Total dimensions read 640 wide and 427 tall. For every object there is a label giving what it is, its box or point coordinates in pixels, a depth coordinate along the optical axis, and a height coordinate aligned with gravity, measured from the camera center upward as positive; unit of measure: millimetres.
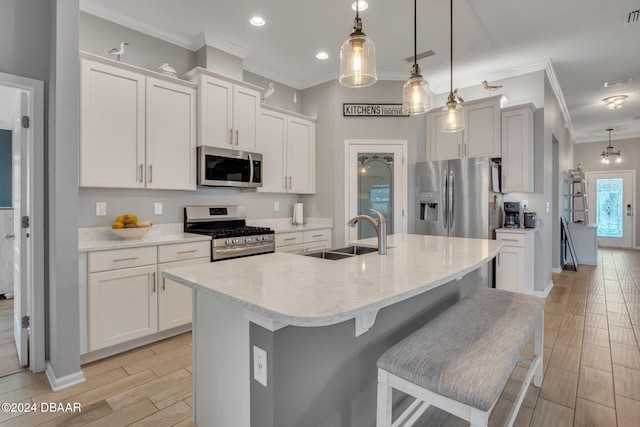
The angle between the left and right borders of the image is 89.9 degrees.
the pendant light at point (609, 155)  7996 +1458
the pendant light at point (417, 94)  2100 +779
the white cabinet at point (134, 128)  2625 +756
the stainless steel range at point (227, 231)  3148 -201
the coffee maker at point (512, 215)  4277 -36
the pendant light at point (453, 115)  2363 +727
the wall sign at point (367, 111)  4465 +1413
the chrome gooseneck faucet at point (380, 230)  1861 -105
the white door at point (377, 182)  4504 +430
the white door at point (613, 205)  8164 +191
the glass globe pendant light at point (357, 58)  1629 +813
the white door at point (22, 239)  2277 -199
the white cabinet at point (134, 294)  2400 -666
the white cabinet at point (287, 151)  4074 +815
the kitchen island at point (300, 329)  1084 -502
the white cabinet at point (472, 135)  4148 +1056
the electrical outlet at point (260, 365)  1161 -565
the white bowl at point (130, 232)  2693 -175
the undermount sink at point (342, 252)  2031 -264
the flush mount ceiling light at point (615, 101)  5473 +1951
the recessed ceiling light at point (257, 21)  3145 +1905
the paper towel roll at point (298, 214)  4617 -29
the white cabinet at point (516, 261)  3854 -602
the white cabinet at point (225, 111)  3285 +1100
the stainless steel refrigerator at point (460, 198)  3900 +180
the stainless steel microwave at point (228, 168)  3303 +489
